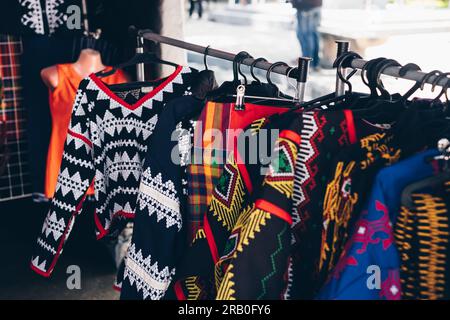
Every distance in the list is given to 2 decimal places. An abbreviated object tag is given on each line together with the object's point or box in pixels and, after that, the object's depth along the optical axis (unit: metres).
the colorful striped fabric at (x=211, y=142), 1.16
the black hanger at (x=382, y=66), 1.03
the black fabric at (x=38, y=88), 2.37
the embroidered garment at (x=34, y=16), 2.30
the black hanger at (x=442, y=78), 0.93
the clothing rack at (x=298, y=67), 0.98
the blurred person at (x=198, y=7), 2.55
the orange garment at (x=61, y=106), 2.20
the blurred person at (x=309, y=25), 5.21
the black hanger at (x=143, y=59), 1.67
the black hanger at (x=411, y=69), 0.99
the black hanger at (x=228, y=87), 1.28
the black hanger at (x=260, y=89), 1.31
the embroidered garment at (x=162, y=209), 1.18
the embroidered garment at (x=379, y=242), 0.82
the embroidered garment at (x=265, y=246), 0.91
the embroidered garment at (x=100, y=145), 1.50
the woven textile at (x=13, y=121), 2.77
